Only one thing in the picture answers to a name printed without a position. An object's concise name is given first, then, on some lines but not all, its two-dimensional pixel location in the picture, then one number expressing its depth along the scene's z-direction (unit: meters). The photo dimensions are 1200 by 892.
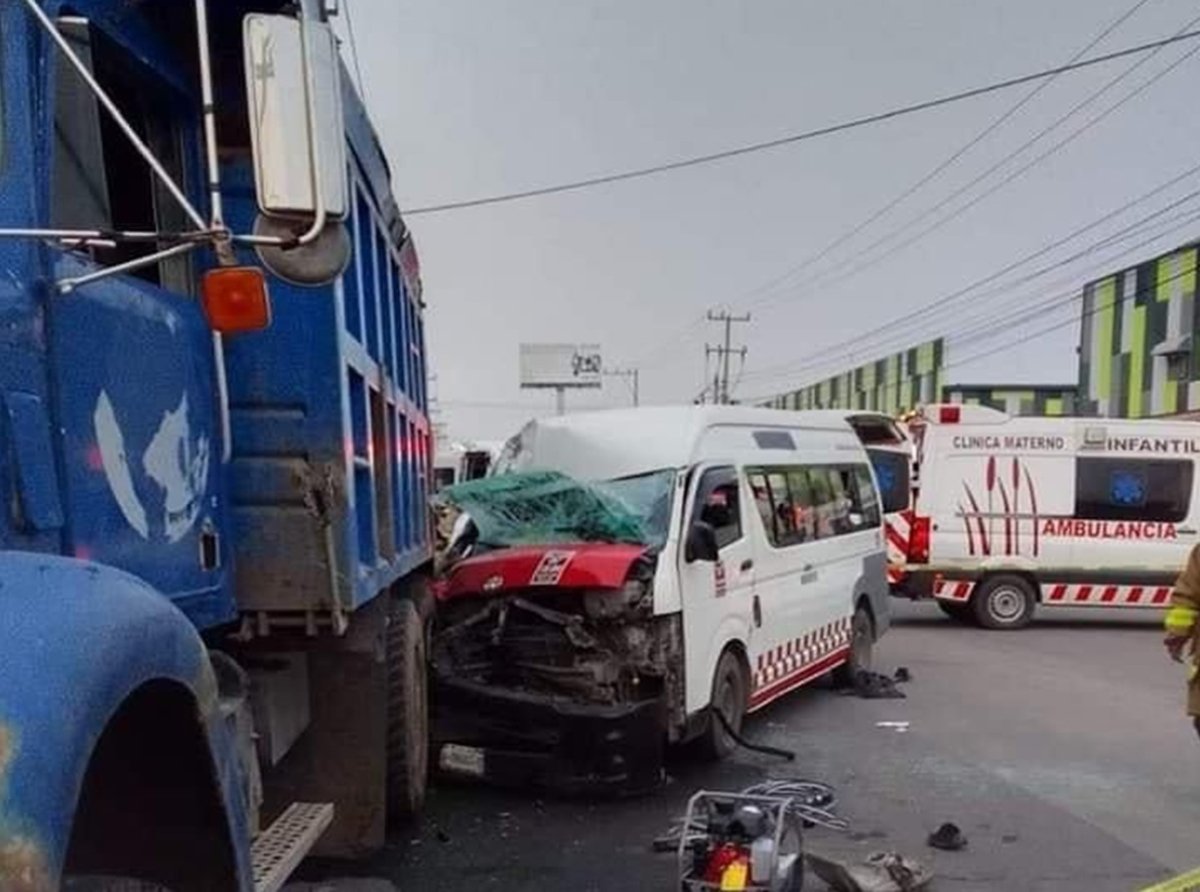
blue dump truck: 1.88
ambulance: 14.91
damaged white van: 6.43
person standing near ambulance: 5.65
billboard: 66.81
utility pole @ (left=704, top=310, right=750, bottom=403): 62.94
